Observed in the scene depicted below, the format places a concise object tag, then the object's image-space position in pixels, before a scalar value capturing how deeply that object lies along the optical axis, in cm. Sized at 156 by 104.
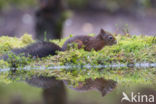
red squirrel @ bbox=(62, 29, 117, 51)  1508
